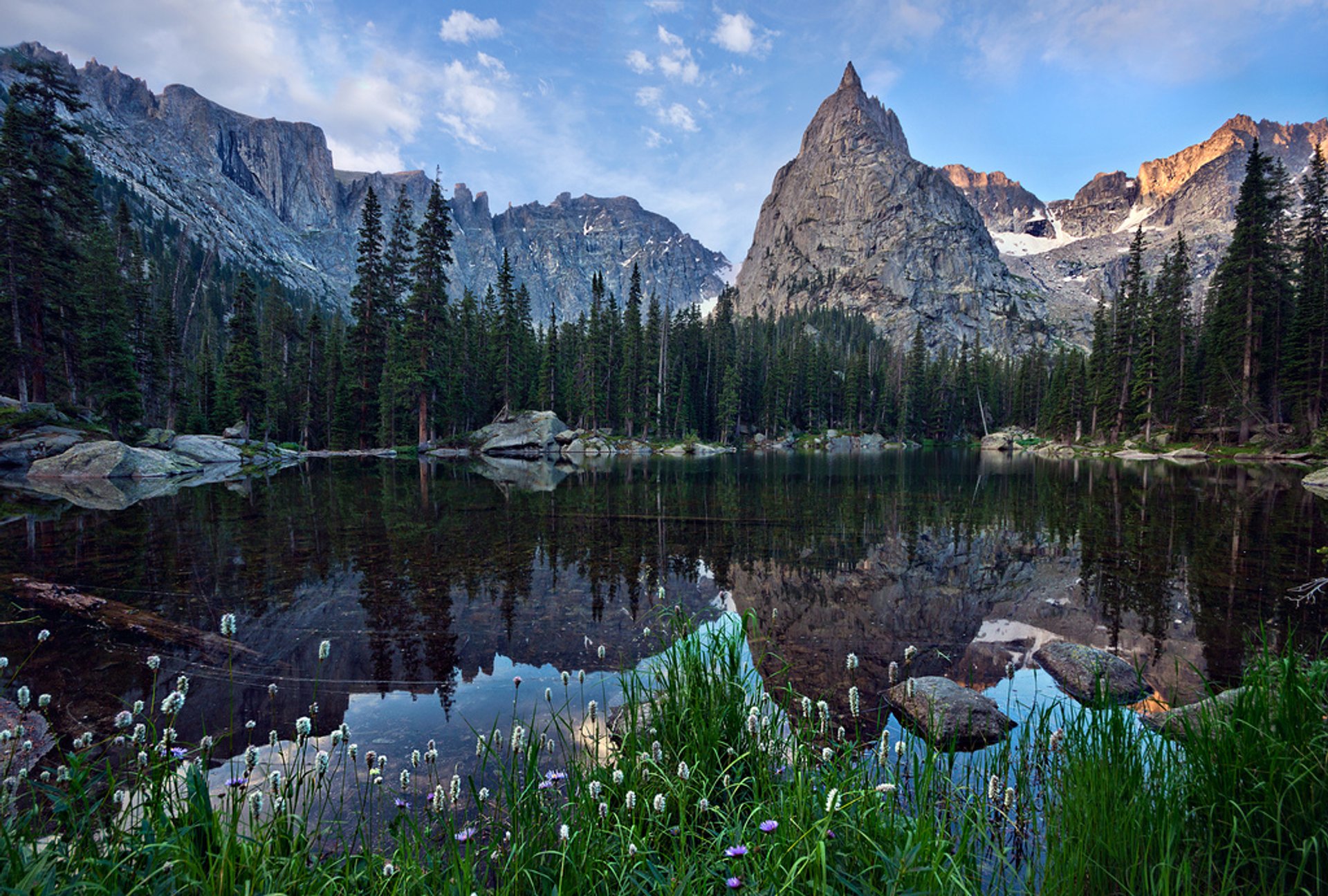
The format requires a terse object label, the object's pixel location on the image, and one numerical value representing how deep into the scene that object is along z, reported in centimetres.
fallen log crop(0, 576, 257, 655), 716
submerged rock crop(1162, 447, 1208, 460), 4322
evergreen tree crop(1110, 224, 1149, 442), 5638
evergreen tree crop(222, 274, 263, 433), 4584
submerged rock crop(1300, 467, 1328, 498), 2290
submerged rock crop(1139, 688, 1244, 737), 334
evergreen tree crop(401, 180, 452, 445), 4694
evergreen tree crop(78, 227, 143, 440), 3500
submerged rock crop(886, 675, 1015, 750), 534
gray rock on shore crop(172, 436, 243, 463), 3591
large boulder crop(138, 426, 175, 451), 3553
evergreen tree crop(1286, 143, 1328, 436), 3778
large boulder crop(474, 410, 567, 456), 5488
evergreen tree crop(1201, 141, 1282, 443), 4088
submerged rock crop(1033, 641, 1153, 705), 627
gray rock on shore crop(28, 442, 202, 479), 2584
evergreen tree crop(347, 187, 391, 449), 4847
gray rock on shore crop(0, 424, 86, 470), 2658
